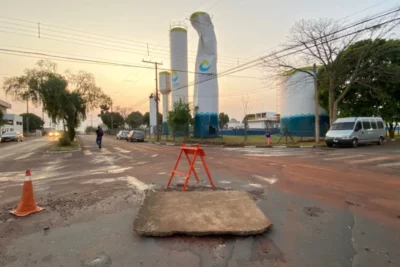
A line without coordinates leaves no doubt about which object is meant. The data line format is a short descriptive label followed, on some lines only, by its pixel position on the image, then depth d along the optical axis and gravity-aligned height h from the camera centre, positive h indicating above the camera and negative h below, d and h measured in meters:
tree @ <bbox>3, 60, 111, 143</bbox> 22.64 +3.39
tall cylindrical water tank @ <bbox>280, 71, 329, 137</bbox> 31.02 +2.52
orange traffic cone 4.98 -1.39
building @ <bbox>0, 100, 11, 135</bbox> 60.45 +6.44
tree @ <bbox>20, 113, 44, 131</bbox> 98.14 +3.53
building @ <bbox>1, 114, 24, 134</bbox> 66.87 +2.16
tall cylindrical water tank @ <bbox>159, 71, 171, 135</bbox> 51.41 +8.68
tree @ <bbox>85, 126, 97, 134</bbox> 142.50 +0.57
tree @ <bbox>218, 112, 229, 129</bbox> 101.43 +4.76
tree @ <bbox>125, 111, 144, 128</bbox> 92.50 +3.39
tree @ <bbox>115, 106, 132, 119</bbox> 89.64 +6.33
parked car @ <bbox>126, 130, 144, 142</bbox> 35.78 -0.88
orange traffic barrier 6.14 -0.53
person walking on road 22.17 -0.43
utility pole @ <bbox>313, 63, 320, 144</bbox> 22.64 +1.19
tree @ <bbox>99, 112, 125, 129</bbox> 88.82 +3.44
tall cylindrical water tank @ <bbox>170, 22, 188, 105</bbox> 41.94 +11.38
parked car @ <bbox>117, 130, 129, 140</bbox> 45.66 -0.94
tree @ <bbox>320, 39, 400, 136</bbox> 21.80 +4.16
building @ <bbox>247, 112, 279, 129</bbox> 52.54 +1.92
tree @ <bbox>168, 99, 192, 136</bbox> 31.38 +1.48
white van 18.56 -0.30
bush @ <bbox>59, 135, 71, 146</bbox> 24.14 -0.99
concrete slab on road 3.84 -1.47
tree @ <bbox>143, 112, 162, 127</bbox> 90.19 +3.83
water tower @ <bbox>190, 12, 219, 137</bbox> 33.32 +6.77
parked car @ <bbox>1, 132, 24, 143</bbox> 36.53 -0.88
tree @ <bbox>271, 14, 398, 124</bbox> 21.39 +5.62
